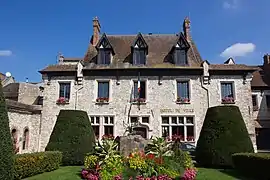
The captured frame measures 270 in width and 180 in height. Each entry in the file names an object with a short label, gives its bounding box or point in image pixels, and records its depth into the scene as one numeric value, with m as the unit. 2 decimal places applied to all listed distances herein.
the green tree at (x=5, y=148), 6.62
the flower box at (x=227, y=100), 18.31
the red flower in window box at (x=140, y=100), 18.47
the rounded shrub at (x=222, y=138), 11.52
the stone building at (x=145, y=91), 18.31
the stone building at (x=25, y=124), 15.98
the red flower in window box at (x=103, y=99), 18.62
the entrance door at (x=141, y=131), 18.30
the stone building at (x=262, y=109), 23.12
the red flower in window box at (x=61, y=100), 18.73
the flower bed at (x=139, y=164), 8.77
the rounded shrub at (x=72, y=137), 12.59
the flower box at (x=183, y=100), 18.38
